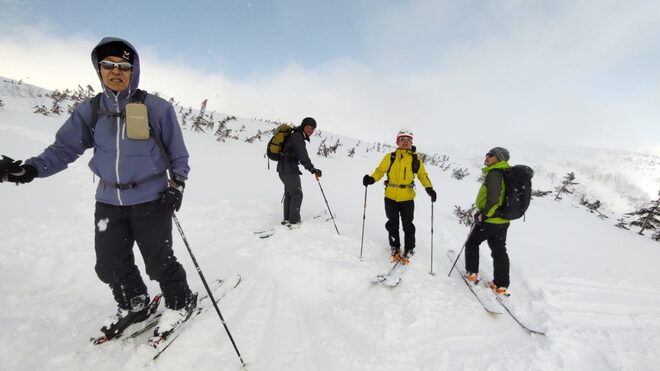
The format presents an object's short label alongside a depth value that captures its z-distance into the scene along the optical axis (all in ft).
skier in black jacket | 18.33
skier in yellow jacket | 16.15
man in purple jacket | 8.02
